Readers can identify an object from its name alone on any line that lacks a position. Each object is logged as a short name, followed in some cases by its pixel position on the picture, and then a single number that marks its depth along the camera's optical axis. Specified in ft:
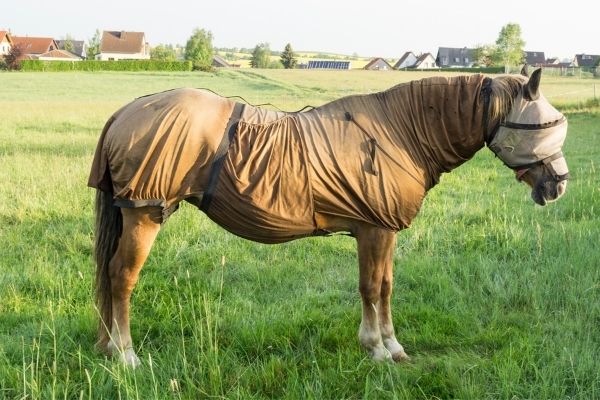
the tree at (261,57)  396.98
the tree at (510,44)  268.21
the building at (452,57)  376.07
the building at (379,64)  401.90
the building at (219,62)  401.90
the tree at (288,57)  360.07
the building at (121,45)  359.91
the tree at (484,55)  292.40
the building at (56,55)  324.89
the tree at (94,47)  346.05
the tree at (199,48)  294.05
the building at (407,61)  414.41
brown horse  10.59
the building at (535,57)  371.53
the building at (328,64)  430.20
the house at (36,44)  336.63
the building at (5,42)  291.79
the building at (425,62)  392.27
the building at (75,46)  422.41
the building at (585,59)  334.38
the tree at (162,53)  343.46
